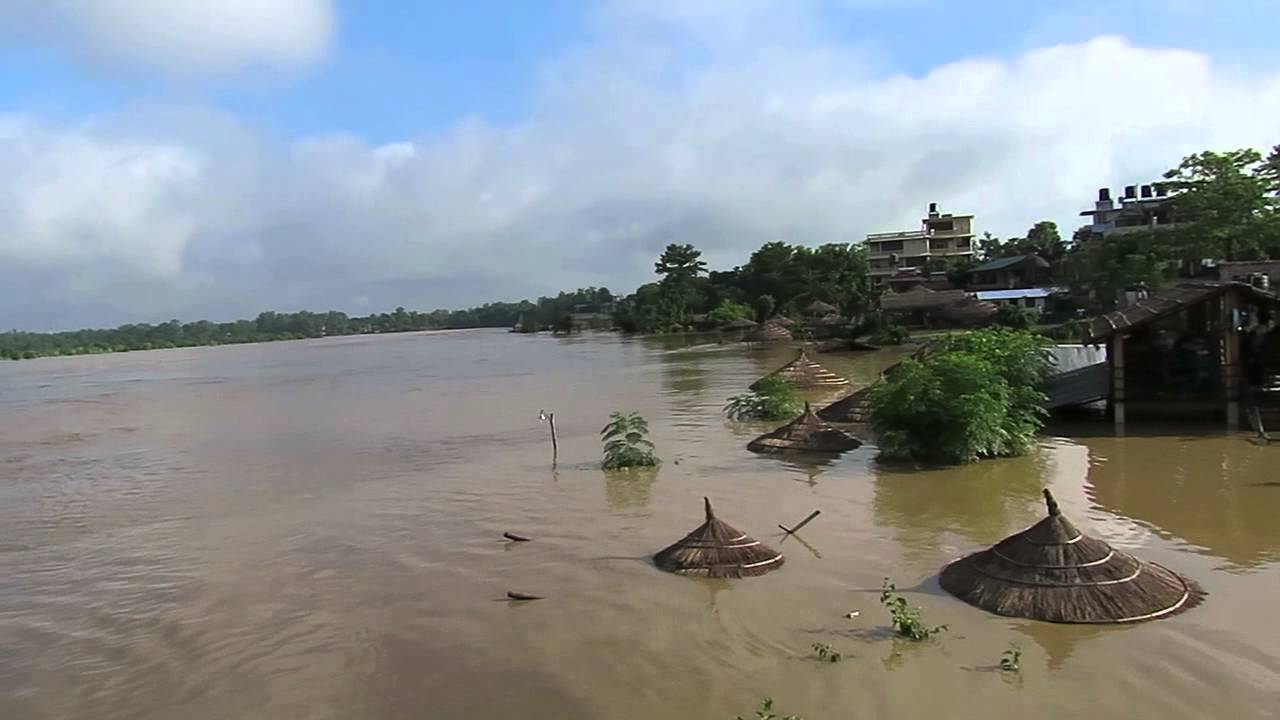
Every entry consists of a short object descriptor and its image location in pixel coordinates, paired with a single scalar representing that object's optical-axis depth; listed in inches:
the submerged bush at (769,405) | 854.5
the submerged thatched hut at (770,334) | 2144.4
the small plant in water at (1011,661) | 273.1
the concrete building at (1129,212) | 2042.3
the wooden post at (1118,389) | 644.7
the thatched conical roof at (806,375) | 1038.4
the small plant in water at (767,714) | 227.3
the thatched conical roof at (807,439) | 635.5
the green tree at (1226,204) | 1273.4
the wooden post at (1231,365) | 604.1
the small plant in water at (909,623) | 298.2
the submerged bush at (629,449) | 641.6
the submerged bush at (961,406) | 554.6
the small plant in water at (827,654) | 287.4
